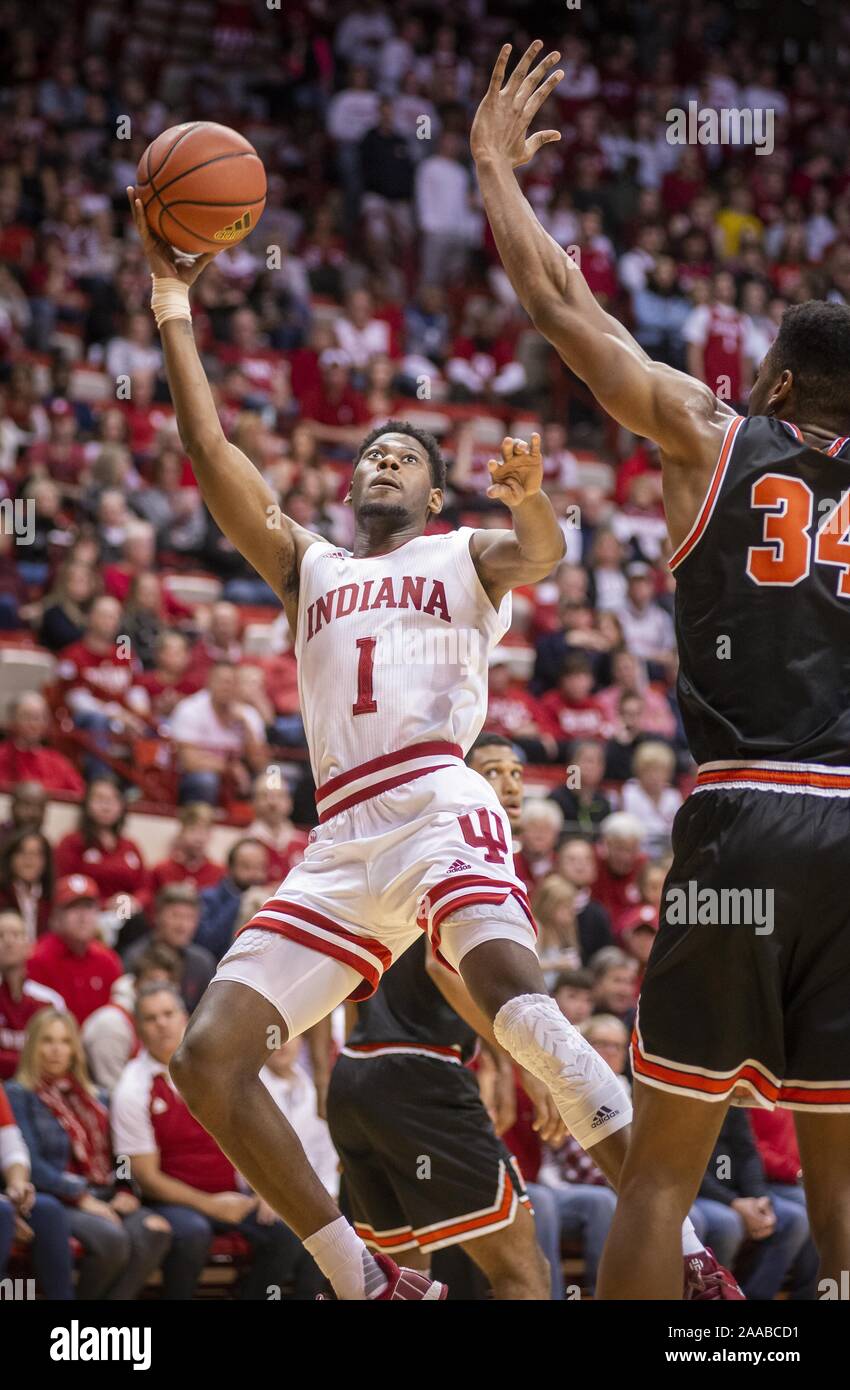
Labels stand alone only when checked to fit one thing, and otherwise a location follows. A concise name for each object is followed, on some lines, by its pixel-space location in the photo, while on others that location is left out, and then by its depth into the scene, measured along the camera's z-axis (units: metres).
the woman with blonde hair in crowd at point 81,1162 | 7.89
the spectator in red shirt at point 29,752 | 10.87
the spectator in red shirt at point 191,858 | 10.36
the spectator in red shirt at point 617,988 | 9.21
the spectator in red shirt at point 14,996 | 8.59
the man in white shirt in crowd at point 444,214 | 18.34
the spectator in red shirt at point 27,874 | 9.52
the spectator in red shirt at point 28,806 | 9.98
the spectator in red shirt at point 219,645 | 12.05
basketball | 5.92
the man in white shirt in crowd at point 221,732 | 11.42
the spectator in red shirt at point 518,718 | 12.36
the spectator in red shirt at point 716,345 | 16.88
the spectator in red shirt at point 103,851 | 10.19
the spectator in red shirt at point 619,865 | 10.89
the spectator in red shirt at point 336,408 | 15.67
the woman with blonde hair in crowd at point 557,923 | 9.82
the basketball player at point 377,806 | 4.85
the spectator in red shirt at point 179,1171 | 8.13
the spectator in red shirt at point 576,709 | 12.88
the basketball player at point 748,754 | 4.03
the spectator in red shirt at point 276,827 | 10.36
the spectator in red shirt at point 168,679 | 11.85
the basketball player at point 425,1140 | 6.04
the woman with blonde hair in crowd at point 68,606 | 11.85
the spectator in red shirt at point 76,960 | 9.18
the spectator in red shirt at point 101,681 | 11.39
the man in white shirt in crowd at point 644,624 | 14.06
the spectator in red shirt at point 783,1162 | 9.09
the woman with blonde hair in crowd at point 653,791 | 12.00
